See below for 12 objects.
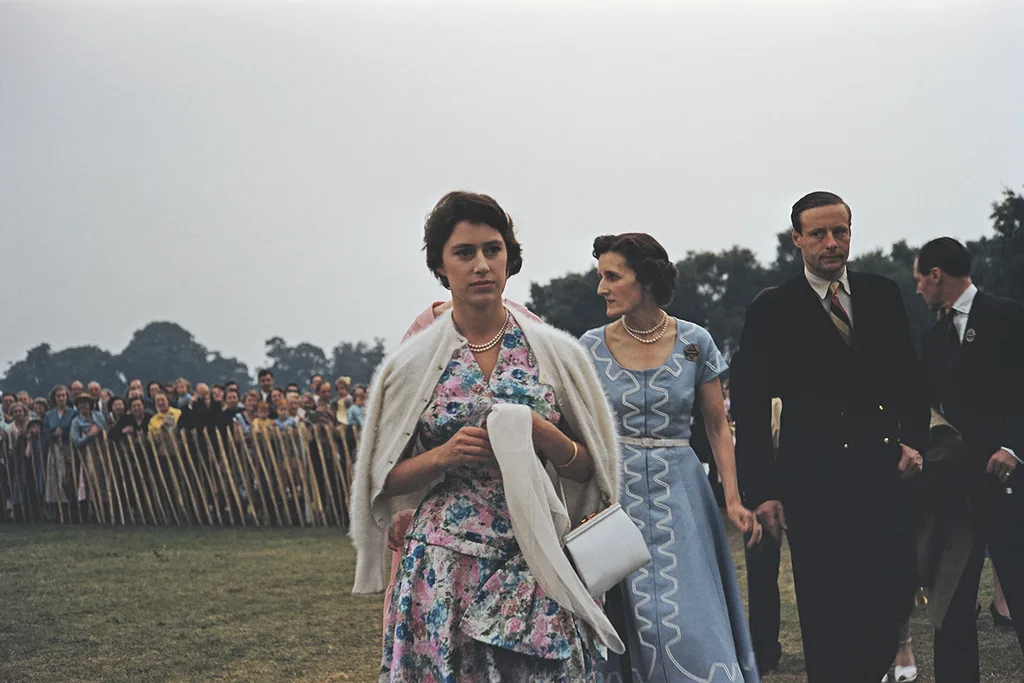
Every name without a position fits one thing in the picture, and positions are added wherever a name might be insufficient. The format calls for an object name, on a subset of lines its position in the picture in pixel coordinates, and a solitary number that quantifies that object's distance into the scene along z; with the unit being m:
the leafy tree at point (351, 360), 98.75
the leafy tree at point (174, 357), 76.84
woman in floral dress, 3.24
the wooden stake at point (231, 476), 17.28
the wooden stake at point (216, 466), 17.41
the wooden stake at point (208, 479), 17.44
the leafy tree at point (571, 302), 47.22
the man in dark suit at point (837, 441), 4.59
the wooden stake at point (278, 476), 17.11
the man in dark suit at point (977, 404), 5.41
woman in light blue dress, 4.81
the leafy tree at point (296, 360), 101.81
